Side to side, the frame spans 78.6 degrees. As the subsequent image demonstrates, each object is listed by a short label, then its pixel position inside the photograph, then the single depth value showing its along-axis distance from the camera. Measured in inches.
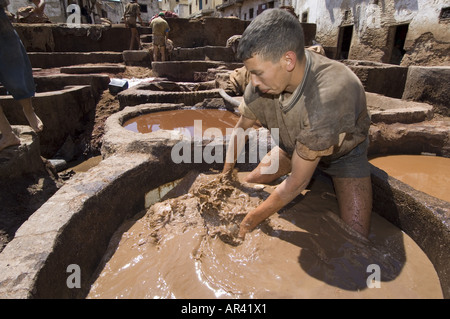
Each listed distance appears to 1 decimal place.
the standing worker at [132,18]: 391.9
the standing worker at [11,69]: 105.7
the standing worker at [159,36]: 335.9
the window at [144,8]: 1408.3
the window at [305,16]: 615.0
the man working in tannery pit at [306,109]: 53.4
